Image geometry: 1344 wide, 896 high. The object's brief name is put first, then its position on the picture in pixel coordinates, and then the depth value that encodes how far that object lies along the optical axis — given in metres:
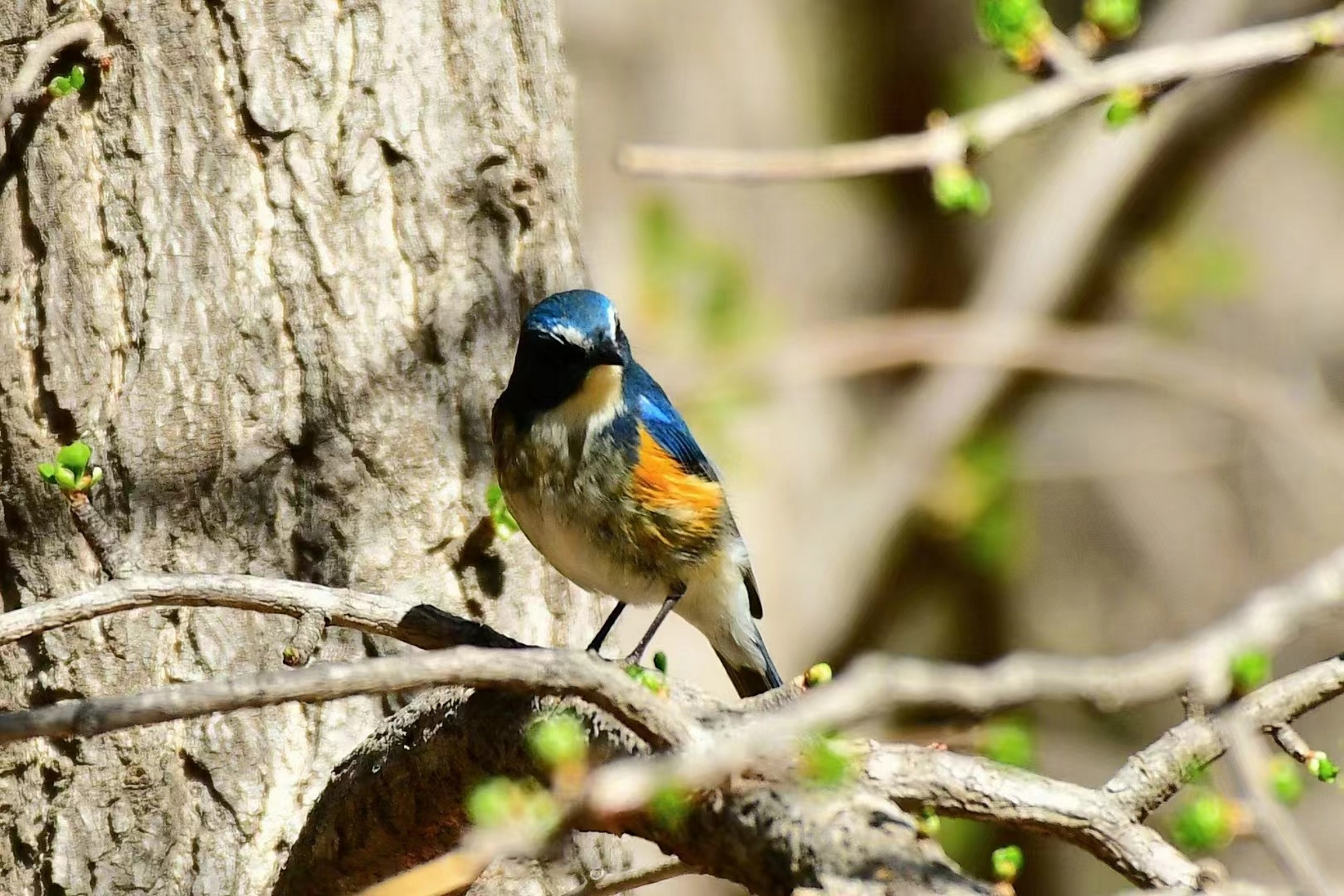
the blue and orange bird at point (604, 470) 6.62
